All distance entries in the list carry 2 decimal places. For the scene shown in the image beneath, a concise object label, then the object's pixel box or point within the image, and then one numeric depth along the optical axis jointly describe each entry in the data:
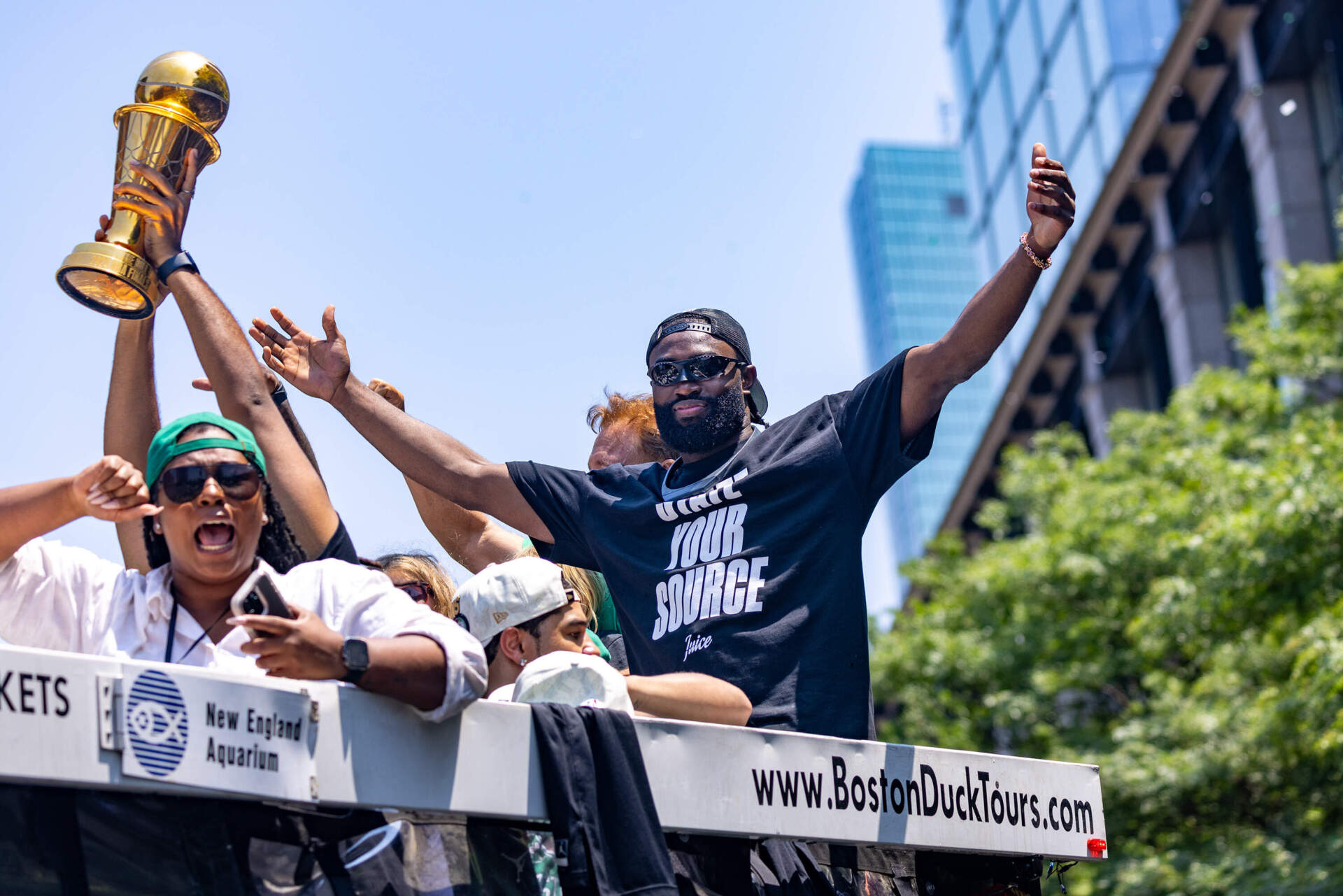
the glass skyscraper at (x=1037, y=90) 34.81
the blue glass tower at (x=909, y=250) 178.62
